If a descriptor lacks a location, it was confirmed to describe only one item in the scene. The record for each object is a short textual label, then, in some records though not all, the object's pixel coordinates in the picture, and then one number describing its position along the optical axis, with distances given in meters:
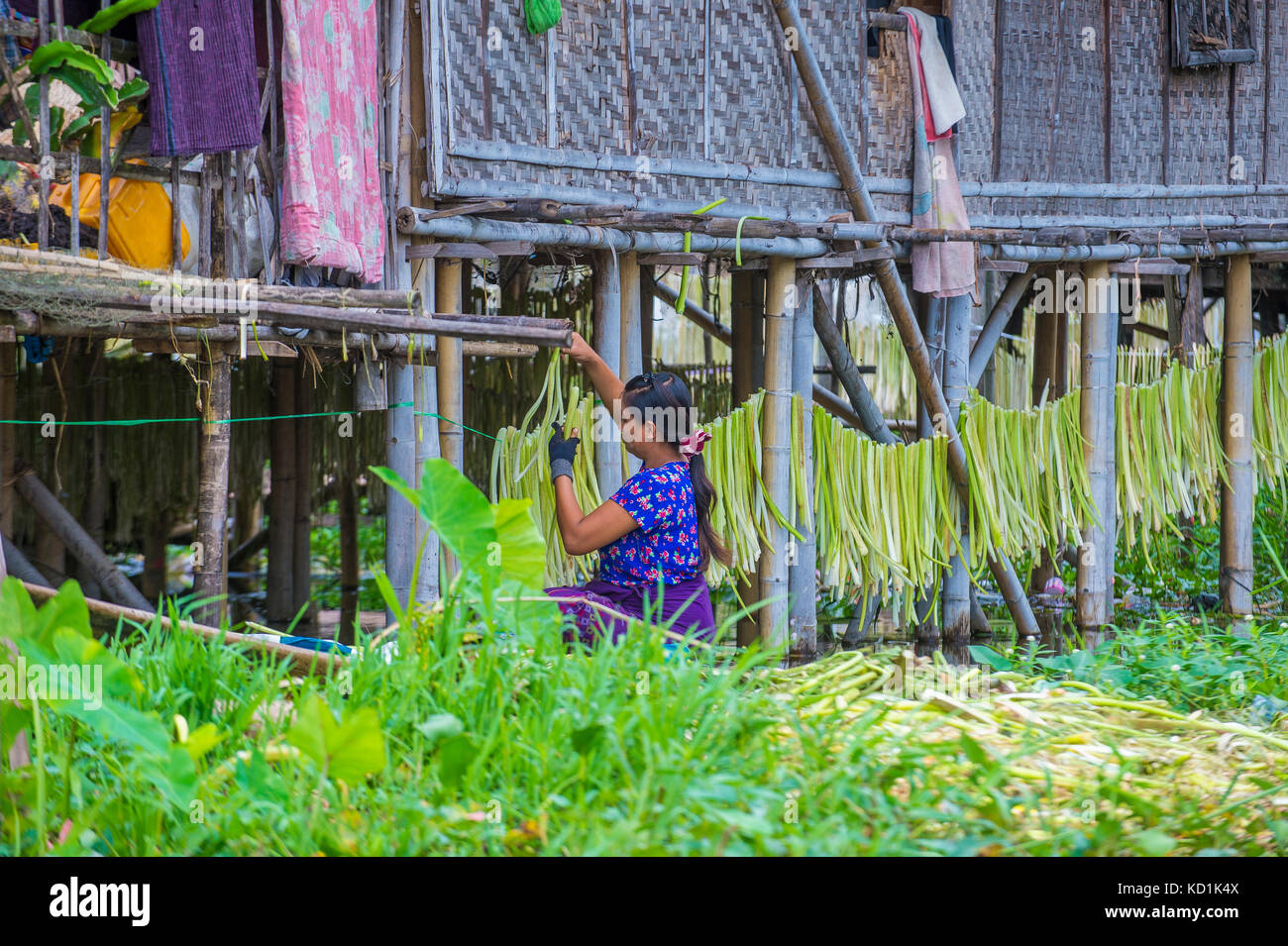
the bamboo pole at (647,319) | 13.98
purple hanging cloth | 8.27
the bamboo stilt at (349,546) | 17.17
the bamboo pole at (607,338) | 10.90
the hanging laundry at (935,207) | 12.29
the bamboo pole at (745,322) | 13.72
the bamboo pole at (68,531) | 11.01
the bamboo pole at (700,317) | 15.47
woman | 6.90
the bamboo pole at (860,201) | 11.44
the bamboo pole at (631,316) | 11.15
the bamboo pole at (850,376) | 12.84
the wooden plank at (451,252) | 9.87
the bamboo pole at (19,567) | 10.16
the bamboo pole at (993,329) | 13.70
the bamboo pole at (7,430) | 10.30
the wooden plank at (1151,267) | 13.74
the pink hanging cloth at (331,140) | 8.74
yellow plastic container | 8.46
